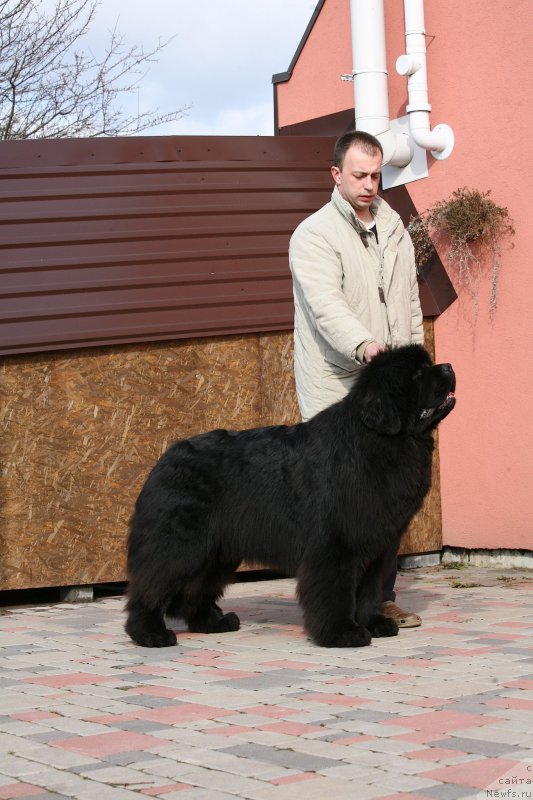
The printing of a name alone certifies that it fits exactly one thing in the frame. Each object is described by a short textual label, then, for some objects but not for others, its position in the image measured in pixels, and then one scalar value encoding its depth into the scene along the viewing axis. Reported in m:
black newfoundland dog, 8.39
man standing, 9.04
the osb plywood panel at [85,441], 11.61
